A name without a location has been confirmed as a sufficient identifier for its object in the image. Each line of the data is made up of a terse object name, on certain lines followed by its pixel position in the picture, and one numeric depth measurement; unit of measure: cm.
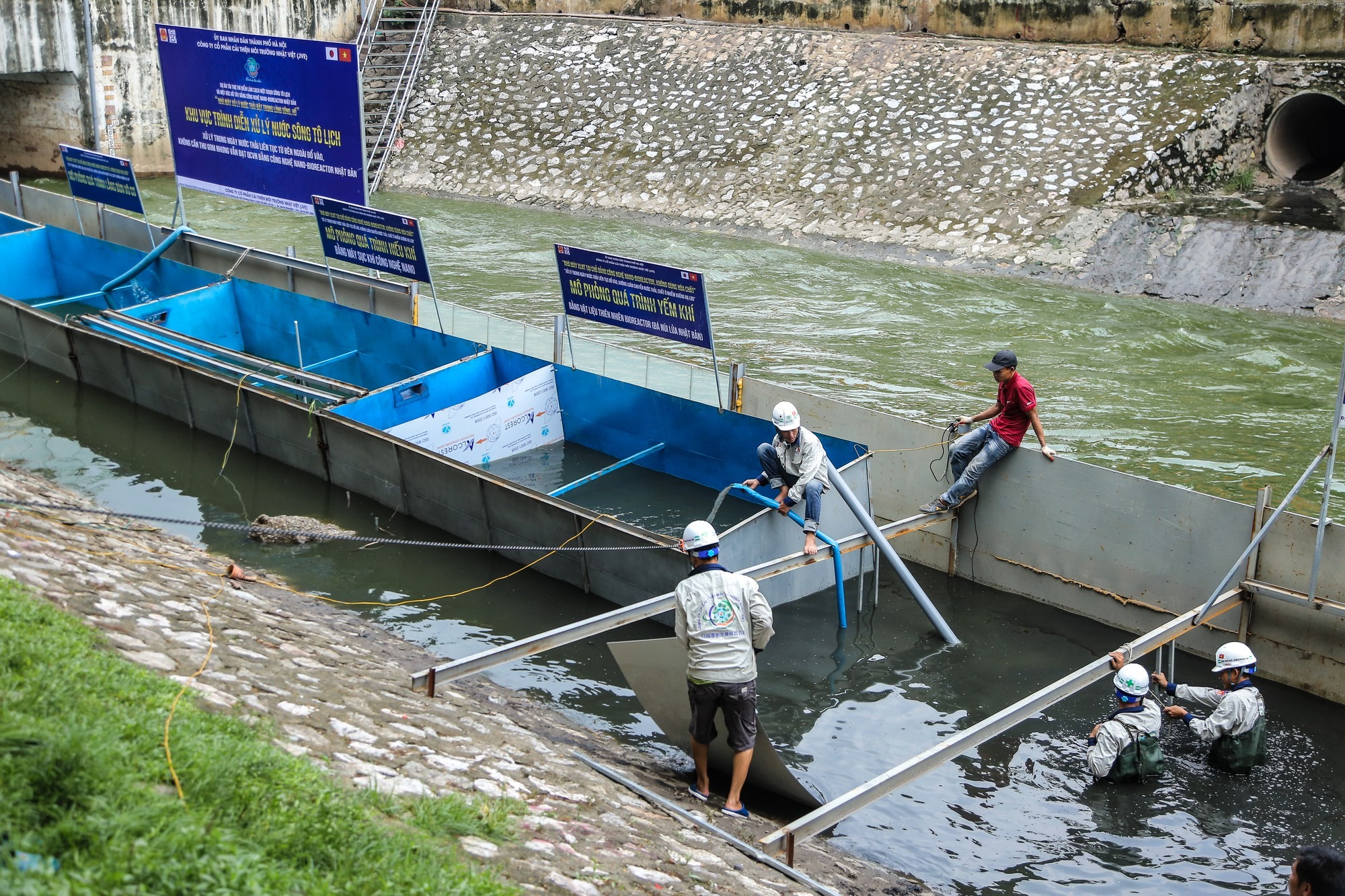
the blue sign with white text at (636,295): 1203
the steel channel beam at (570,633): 768
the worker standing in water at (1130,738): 787
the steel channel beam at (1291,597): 897
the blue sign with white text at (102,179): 1852
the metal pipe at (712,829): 617
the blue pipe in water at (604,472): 1130
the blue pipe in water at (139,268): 1739
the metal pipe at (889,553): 981
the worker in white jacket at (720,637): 690
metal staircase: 3138
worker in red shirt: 1058
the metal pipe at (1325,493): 850
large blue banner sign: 1588
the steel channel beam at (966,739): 661
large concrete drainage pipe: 2252
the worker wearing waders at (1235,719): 793
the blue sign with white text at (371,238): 1466
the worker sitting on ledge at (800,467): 988
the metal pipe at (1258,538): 873
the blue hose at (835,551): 1013
